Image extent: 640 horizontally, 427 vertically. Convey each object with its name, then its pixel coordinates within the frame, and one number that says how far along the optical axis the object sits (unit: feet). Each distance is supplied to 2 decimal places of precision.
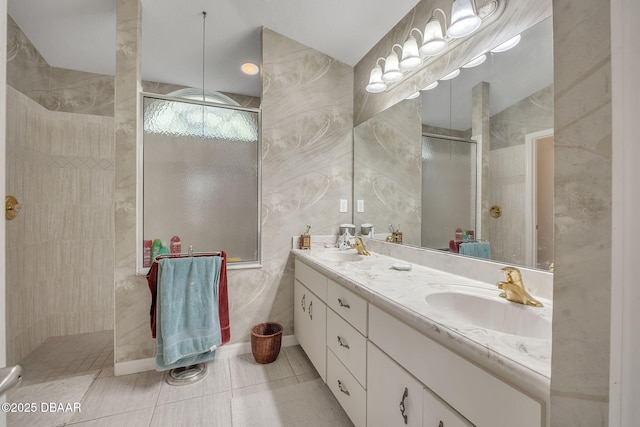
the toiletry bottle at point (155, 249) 6.55
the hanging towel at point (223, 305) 6.40
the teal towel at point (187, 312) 5.76
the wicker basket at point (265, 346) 6.68
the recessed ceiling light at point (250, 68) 8.72
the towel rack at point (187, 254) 5.99
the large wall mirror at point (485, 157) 3.62
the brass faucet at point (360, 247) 7.09
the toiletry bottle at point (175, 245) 6.71
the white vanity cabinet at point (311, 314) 5.58
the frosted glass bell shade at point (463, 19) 4.30
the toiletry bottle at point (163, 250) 6.57
